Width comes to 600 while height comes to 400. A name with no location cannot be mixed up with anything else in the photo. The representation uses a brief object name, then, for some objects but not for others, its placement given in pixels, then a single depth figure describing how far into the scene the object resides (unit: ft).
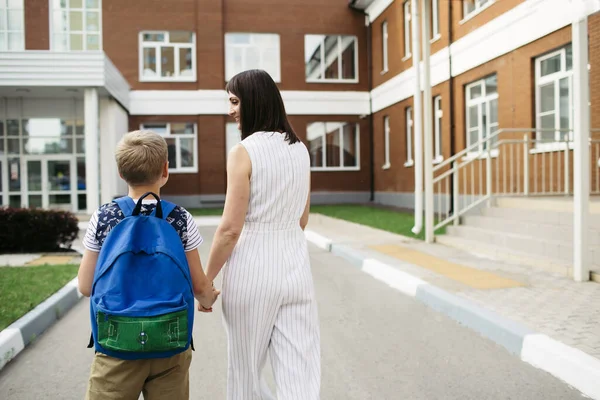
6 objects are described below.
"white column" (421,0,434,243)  37.63
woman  7.96
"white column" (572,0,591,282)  23.27
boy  7.38
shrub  36.01
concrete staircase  27.12
